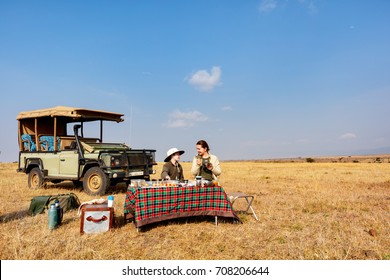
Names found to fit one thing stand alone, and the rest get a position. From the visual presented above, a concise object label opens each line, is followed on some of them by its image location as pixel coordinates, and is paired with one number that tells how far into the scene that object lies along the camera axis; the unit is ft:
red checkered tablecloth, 17.74
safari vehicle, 29.89
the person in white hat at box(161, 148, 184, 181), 22.38
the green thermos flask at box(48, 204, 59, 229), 17.90
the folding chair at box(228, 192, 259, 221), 20.54
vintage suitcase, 17.03
